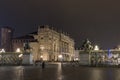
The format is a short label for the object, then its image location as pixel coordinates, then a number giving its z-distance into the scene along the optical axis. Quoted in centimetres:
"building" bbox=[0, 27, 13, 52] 5531
